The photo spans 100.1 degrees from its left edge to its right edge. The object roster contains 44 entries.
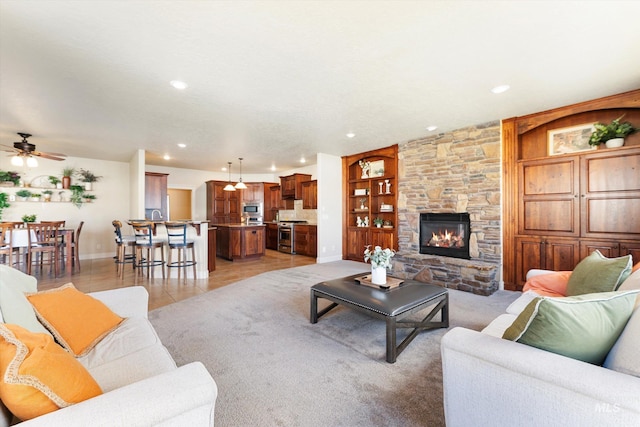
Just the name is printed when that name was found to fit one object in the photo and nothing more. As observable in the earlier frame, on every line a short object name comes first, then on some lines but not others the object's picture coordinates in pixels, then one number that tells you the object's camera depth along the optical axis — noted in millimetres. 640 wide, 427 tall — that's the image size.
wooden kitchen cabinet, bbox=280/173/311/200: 8211
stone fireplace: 4254
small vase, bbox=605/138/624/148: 3428
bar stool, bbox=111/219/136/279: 5096
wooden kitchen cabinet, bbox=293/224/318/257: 7277
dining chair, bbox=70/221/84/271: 5480
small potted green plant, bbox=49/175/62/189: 6438
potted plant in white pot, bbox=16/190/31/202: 6086
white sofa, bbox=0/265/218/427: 793
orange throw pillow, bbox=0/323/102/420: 779
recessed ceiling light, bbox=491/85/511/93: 3152
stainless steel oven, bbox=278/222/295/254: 7977
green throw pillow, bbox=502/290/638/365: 1071
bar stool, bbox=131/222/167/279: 4832
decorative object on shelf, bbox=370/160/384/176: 6399
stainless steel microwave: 9180
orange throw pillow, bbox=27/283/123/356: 1467
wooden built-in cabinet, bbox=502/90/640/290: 3422
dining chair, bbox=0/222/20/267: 4410
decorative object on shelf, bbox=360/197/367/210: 6884
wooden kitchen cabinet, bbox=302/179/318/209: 7742
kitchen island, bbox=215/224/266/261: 6629
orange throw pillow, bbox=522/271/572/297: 2346
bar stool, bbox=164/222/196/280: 4773
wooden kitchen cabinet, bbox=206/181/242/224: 8688
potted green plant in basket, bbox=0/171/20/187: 5879
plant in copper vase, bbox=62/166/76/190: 6543
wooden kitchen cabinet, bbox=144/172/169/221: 7117
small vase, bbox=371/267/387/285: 2783
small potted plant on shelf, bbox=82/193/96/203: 6816
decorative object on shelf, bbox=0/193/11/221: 5895
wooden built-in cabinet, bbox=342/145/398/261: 6070
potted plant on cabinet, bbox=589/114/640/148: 3430
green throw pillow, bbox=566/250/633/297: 1778
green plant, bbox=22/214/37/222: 5804
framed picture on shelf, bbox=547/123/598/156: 3814
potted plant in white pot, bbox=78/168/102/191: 6805
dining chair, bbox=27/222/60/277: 4680
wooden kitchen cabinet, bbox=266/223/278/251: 8711
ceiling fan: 4707
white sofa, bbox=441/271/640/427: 889
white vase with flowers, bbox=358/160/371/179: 6646
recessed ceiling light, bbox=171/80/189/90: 2957
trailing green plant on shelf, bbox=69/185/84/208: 6639
